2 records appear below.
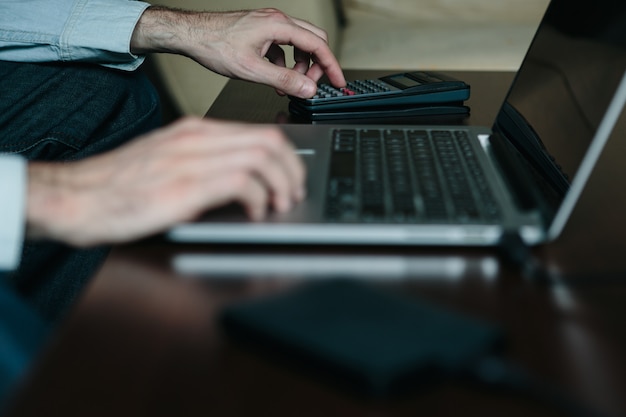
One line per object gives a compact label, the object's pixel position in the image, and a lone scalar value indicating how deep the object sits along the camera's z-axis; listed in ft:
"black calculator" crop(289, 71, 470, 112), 3.46
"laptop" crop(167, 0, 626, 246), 1.95
